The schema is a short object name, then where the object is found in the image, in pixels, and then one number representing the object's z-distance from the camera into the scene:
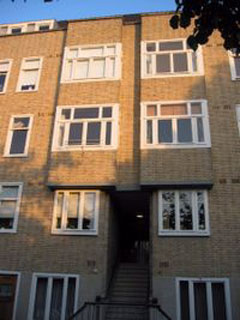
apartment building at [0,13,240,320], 10.15
